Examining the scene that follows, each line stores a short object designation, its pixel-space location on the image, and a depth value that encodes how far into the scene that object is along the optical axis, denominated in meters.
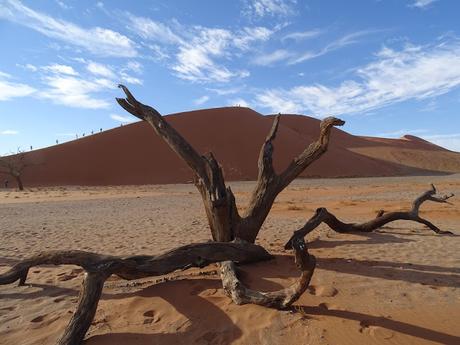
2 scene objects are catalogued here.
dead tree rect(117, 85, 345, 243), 5.50
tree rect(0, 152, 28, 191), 31.23
